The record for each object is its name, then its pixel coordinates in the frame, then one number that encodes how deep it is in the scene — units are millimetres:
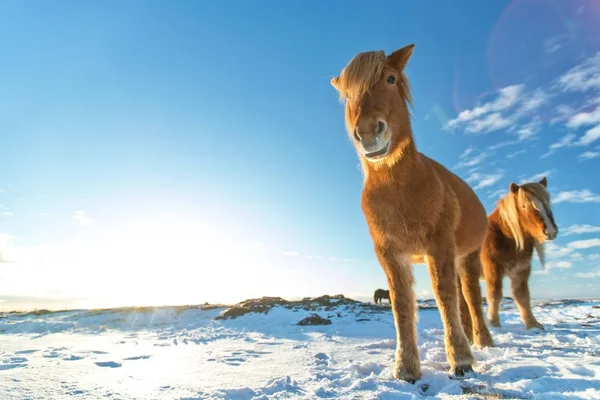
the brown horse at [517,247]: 6215
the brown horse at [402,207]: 3035
